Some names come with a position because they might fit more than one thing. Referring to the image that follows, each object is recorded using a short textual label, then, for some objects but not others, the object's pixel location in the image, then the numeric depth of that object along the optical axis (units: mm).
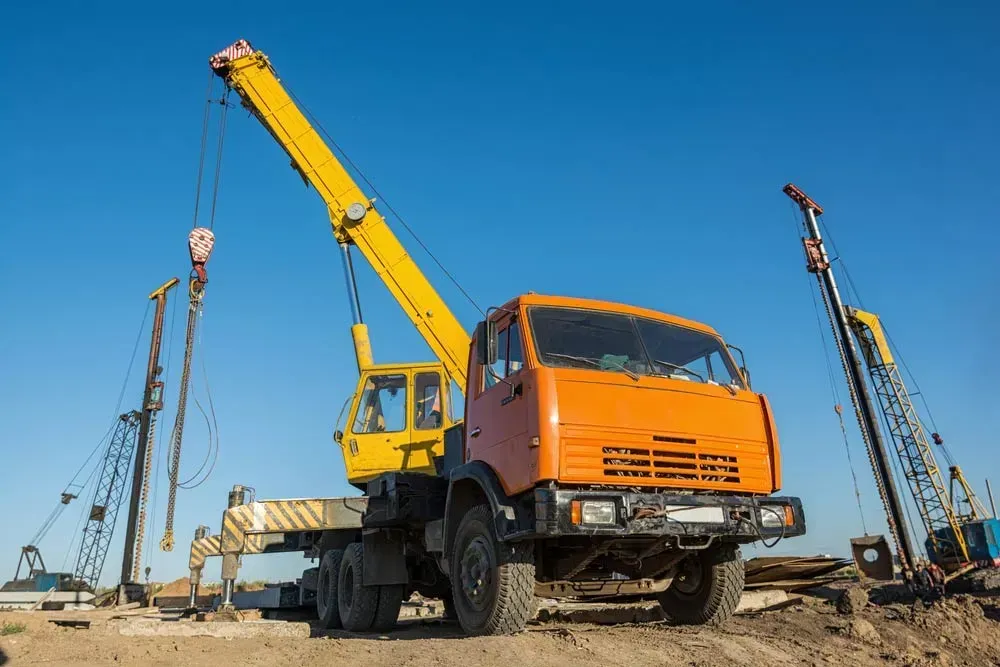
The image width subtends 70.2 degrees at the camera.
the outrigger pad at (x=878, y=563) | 15794
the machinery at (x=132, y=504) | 31125
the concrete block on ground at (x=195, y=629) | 7910
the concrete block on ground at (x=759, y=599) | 9617
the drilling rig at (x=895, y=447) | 28922
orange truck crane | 5719
